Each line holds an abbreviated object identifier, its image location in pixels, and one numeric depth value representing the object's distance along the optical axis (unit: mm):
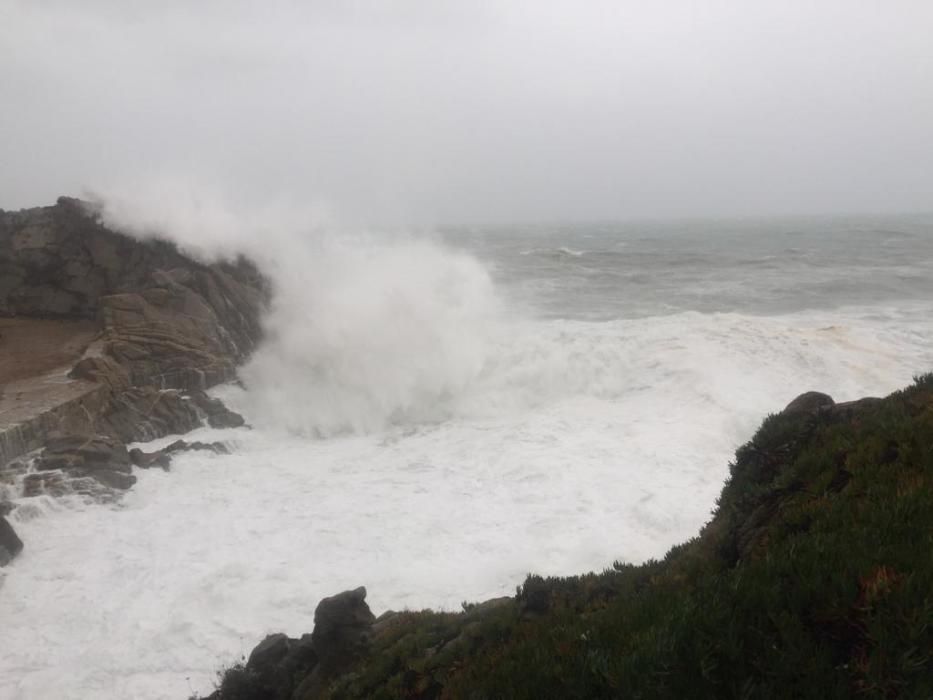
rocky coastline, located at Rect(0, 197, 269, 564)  11898
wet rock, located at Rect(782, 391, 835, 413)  6114
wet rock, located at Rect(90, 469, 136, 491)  11692
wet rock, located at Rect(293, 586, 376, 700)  5793
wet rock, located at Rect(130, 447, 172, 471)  12703
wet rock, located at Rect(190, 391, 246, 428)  15562
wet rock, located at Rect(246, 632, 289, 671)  6273
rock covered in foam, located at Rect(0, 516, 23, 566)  9469
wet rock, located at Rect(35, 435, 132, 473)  11664
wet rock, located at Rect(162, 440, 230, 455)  13555
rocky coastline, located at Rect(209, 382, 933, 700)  2502
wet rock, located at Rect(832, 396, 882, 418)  5539
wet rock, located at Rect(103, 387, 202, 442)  13992
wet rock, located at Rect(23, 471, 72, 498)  10977
